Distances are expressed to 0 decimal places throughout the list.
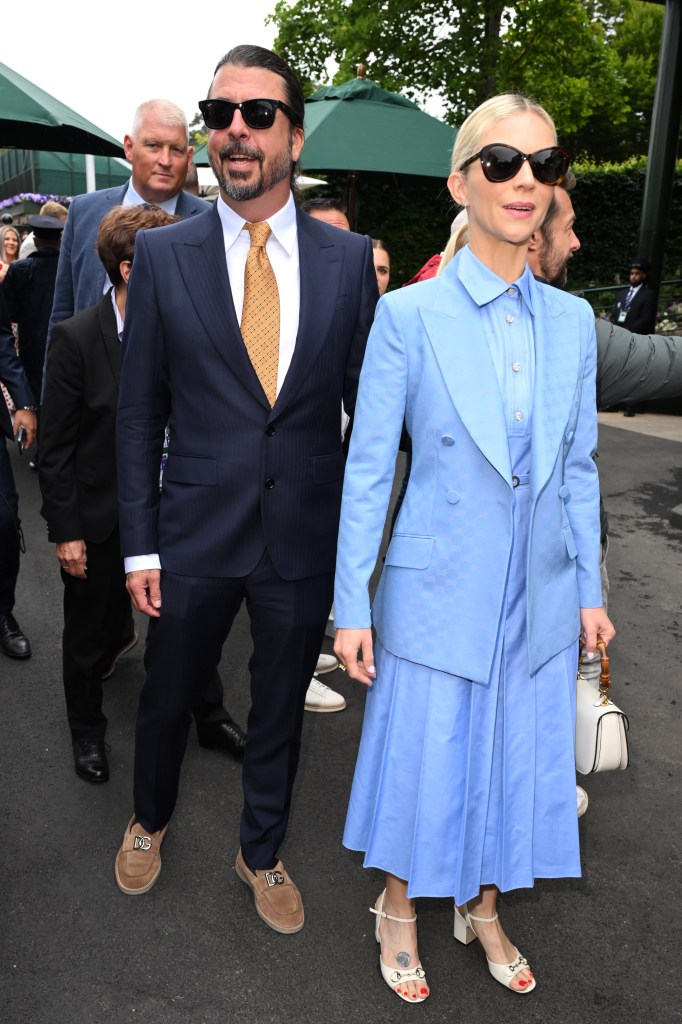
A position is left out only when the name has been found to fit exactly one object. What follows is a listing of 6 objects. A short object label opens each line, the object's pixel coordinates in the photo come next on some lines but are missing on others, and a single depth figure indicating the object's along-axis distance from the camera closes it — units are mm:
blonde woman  2213
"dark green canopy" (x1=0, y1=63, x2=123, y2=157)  6352
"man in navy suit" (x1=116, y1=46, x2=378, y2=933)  2502
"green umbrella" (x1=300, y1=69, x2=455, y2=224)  8070
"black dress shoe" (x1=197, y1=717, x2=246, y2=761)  3832
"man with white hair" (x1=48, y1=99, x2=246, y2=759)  3875
